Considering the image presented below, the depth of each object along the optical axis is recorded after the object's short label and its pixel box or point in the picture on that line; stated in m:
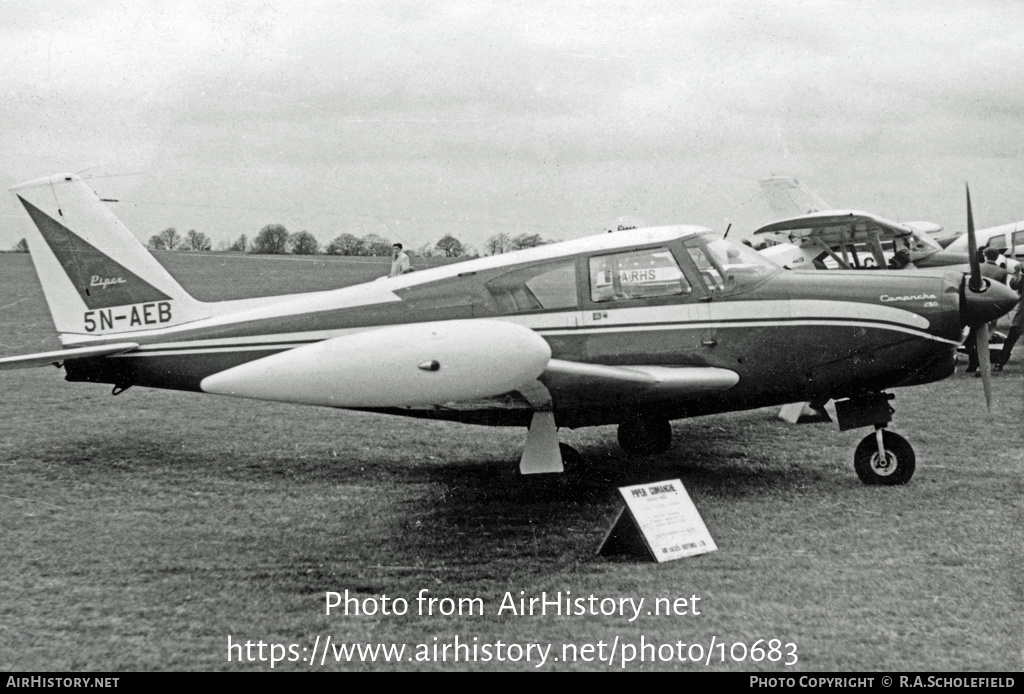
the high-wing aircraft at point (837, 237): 15.32
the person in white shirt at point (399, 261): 16.88
